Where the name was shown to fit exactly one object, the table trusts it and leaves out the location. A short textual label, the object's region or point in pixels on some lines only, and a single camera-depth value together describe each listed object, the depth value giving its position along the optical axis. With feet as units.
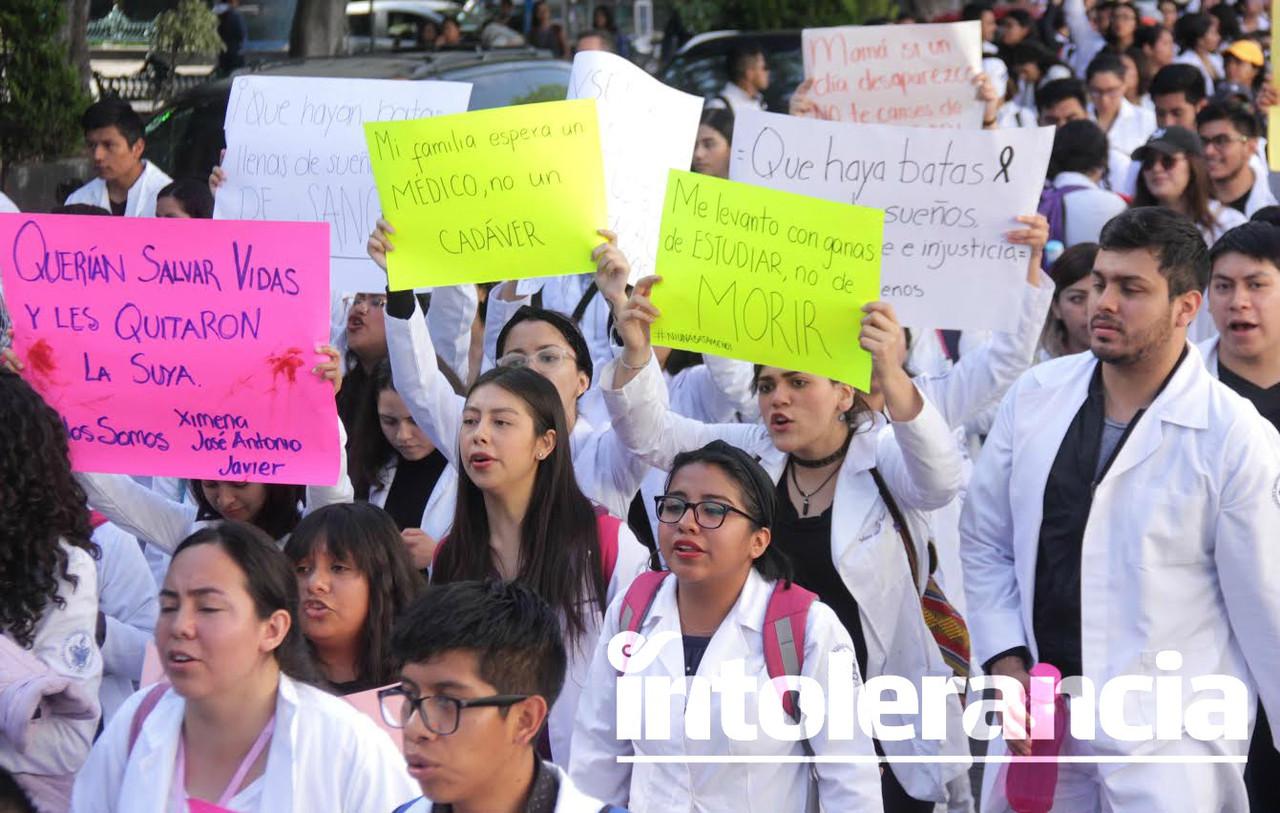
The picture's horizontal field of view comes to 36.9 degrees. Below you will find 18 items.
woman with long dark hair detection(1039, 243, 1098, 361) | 22.54
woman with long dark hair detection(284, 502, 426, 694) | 15.31
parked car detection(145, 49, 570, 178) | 35.73
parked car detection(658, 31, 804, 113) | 52.01
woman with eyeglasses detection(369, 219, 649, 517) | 18.26
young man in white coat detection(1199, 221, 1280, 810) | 17.75
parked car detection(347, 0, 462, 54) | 85.10
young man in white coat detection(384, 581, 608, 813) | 10.78
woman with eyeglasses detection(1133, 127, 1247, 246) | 27.66
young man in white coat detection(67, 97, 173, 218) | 30.94
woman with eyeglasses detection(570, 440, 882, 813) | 14.10
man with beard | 15.03
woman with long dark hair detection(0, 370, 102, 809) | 14.28
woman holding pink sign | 17.99
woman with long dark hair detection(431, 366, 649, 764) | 15.96
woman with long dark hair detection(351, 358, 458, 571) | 19.08
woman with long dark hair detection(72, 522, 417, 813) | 11.85
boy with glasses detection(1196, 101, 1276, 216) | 29.89
